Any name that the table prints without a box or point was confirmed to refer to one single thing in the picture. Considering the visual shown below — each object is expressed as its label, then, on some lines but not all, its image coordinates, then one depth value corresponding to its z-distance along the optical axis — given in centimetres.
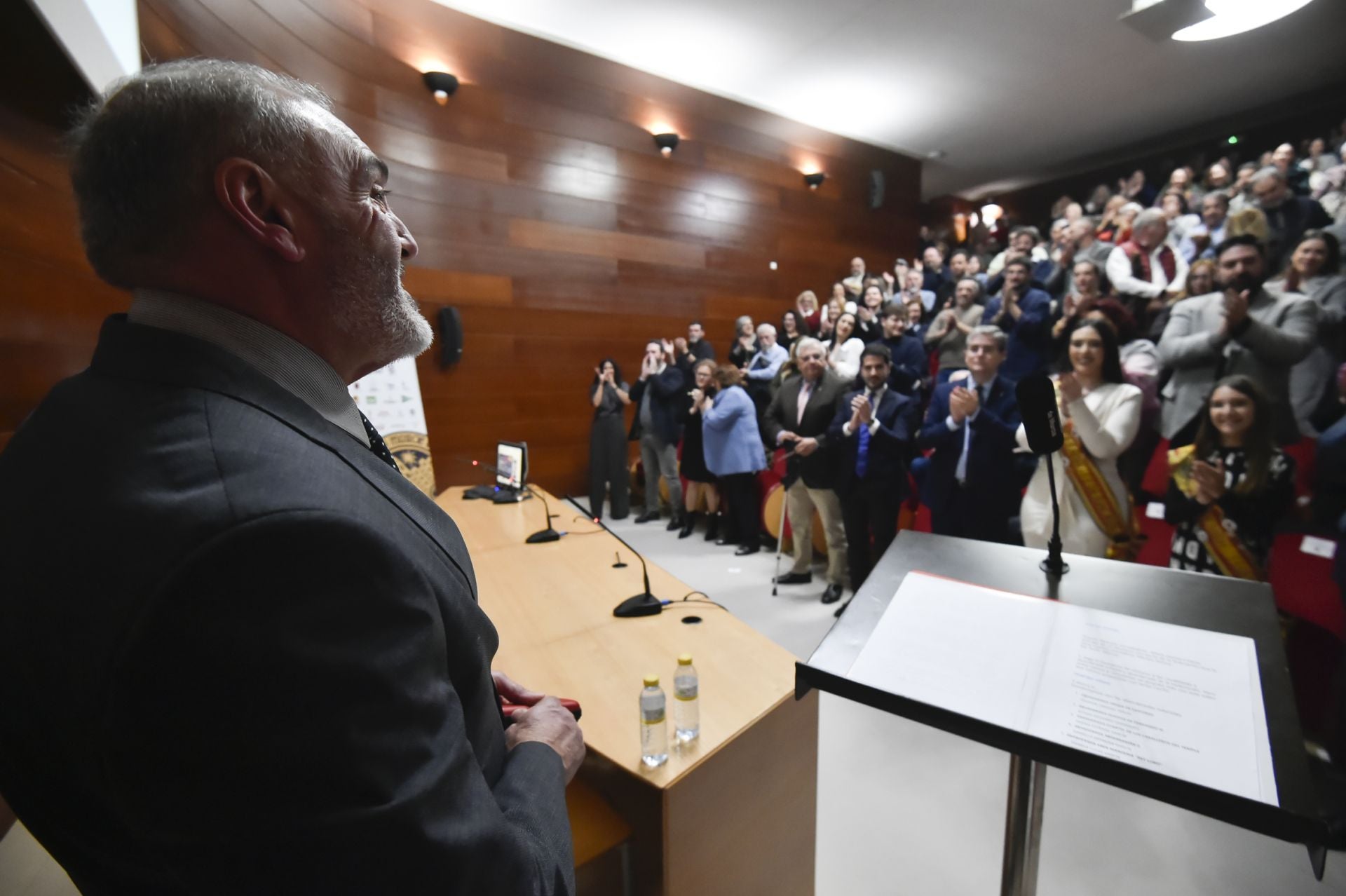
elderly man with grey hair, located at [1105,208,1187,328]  418
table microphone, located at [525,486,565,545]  277
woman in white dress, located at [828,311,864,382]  496
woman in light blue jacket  436
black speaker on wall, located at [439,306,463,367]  530
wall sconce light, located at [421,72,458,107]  507
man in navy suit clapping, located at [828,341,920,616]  333
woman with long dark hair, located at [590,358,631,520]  550
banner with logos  459
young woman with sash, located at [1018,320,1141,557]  241
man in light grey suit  277
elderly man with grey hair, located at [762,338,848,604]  364
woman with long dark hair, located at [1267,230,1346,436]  291
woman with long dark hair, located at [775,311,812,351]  656
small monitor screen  371
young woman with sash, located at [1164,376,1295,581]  212
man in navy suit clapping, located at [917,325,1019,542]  287
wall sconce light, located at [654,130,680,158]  633
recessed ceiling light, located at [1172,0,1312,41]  260
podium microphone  110
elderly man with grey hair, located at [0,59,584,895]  47
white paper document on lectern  71
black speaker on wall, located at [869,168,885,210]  815
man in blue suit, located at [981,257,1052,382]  375
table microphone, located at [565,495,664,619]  193
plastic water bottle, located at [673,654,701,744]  129
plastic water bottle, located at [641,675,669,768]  121
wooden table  125
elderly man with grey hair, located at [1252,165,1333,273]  399
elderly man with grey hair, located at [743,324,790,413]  545
